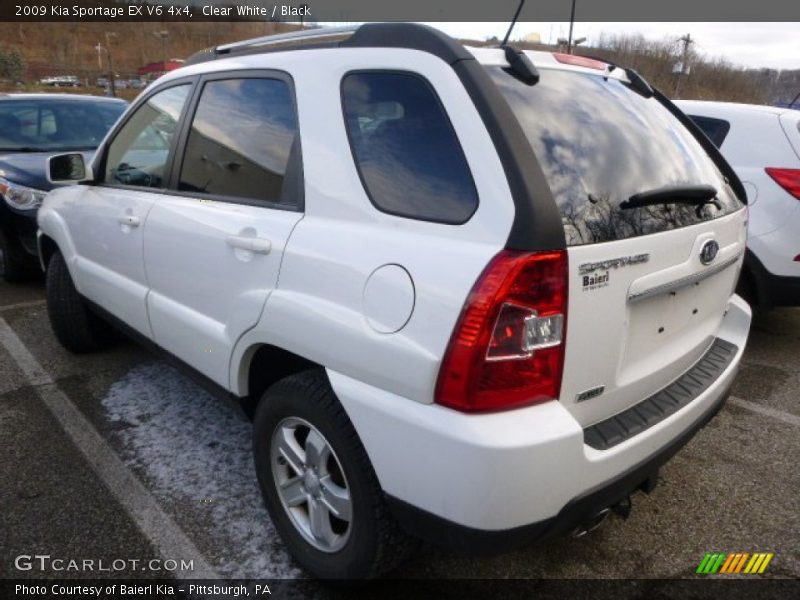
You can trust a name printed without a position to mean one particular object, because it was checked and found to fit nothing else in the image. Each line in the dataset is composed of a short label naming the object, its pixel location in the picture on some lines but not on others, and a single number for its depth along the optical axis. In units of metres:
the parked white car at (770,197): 3.80
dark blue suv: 4.95
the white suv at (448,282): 1.45
